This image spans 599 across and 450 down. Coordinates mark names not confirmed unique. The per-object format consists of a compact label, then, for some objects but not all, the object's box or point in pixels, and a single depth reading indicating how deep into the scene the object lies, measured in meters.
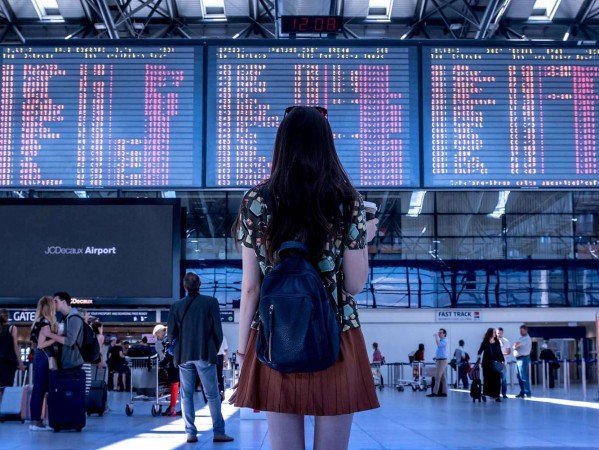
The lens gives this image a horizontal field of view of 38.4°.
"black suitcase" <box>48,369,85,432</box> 8.79
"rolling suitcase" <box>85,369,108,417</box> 11.37
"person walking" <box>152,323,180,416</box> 11.52
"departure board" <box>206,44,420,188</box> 12.59
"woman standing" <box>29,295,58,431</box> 8.89
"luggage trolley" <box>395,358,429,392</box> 22.36
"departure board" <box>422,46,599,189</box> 12.59
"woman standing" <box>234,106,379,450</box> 2.26
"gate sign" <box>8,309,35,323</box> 14.48
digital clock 13.18
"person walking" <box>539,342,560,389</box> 23.92
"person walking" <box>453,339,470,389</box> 22.97
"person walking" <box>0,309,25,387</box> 11.15
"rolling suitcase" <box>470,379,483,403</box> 15.48
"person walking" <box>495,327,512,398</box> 17.23
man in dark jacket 7.66
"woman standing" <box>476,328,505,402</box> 15.64
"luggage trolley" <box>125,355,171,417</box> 11.43
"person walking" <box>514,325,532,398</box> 17.42
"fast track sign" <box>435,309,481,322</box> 27.63
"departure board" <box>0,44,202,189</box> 12.59
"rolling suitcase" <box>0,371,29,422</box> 10.27
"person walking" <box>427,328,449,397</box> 18.37
